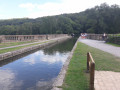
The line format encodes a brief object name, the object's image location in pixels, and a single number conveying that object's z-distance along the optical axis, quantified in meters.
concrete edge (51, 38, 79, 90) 3.62
